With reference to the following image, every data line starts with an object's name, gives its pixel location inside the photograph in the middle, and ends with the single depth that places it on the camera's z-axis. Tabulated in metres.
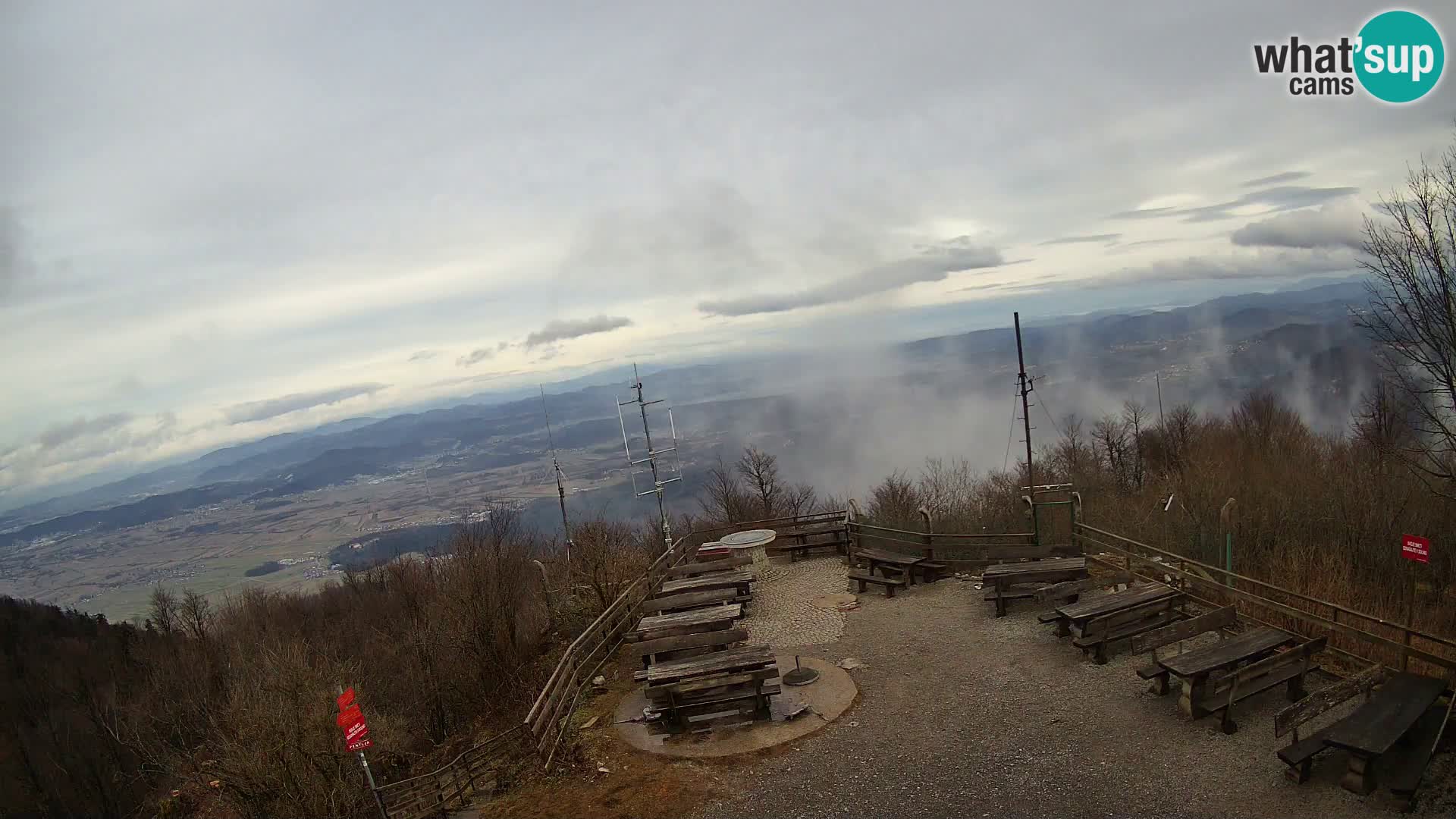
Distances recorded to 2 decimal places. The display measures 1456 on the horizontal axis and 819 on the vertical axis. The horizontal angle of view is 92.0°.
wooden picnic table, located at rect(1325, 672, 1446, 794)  7.08
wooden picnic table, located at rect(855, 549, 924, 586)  16.86
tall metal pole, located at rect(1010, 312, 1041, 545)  18.37
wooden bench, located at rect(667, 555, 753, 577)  17.55
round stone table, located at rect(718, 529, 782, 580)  19.06
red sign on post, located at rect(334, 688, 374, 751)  9.62
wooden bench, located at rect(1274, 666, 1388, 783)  7.48
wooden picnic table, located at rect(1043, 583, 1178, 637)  11.55
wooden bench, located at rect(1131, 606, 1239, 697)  10.02
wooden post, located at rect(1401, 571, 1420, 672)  8.41
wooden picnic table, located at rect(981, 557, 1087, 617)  14.07
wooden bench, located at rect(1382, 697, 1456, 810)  6.92
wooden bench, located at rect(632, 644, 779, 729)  10.80
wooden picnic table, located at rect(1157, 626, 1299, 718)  9.11
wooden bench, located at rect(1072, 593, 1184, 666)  11.30
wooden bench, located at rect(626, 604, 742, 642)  12.95
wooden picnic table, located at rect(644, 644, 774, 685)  10.81
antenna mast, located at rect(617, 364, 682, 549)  19.22
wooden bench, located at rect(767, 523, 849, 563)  20.16
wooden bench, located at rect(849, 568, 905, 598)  16.39
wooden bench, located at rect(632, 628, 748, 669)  12.22
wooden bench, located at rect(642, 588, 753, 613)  14.81
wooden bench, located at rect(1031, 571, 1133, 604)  13.38
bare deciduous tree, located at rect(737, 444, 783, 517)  41.25
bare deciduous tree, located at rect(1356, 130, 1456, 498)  10.14
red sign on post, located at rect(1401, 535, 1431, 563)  8.94
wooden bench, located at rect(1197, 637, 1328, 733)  8.91
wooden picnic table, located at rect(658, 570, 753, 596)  16.02
